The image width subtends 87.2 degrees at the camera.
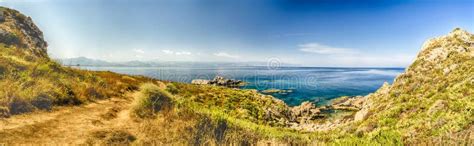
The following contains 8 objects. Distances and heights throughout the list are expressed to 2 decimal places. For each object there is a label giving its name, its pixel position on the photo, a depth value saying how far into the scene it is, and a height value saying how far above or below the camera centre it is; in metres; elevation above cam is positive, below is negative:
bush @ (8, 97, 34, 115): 7.79 -1.38
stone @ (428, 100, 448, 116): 17.08 -2.99
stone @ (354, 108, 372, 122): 28.03 -5.90
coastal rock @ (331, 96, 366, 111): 54.84 -9.52
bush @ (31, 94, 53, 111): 8.75 -1.38
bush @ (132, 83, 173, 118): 10.29 -1.77
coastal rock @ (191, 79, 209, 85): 102.44 -7.44
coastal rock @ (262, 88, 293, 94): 86.81 -9.77
